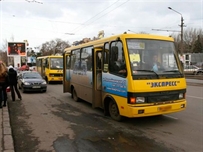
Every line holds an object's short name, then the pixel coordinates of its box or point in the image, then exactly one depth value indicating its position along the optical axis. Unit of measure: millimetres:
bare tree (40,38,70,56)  84938
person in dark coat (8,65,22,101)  11445
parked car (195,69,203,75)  36812
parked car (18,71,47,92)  15078
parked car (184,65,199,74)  40256
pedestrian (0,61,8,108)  9711
